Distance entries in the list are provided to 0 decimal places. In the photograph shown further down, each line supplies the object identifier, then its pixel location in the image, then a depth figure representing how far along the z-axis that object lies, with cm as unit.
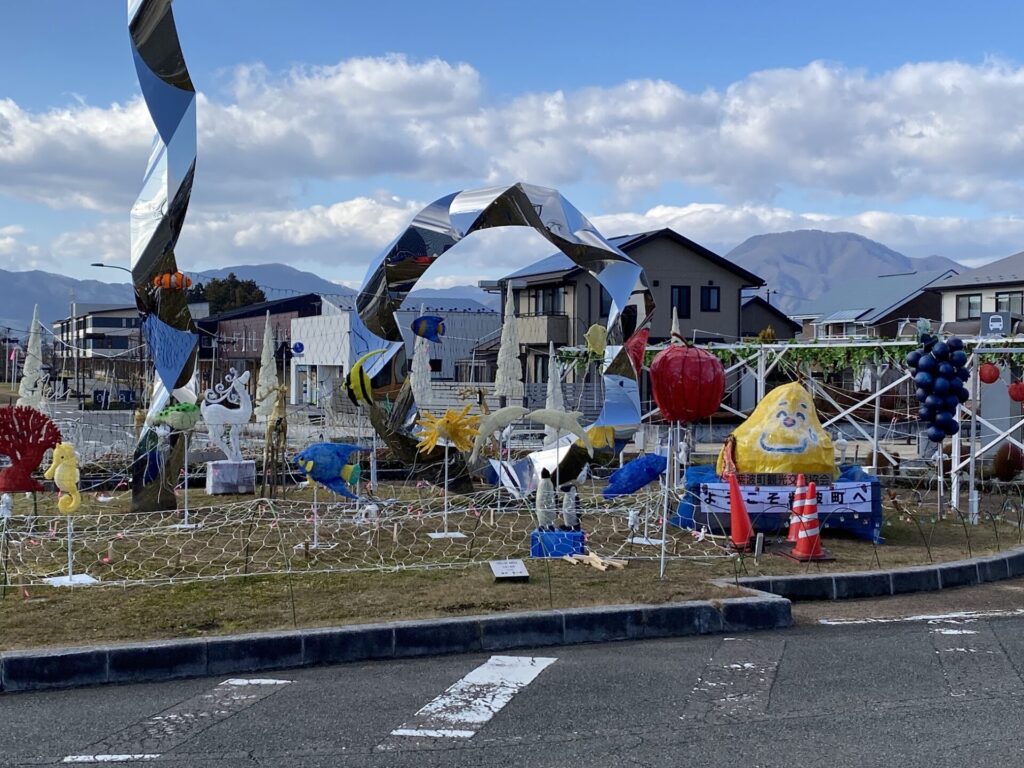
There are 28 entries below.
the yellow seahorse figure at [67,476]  1202
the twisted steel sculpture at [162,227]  1415
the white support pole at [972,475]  1483
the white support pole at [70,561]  964
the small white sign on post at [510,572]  977
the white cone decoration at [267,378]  2870
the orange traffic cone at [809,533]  1152
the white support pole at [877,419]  1781
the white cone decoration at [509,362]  3028
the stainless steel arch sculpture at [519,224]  1546
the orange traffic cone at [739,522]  1137
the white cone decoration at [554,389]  2148
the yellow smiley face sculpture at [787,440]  1310
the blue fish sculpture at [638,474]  1394
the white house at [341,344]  4312
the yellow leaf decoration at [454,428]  1408
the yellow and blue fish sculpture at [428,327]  1855
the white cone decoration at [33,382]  2686
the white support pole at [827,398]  1846
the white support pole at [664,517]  982
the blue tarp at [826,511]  1298
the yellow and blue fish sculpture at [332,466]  1301
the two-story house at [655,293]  3800
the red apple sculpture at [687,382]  1123
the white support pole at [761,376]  1930
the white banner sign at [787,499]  1297
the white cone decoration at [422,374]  2769
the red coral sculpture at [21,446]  1192
